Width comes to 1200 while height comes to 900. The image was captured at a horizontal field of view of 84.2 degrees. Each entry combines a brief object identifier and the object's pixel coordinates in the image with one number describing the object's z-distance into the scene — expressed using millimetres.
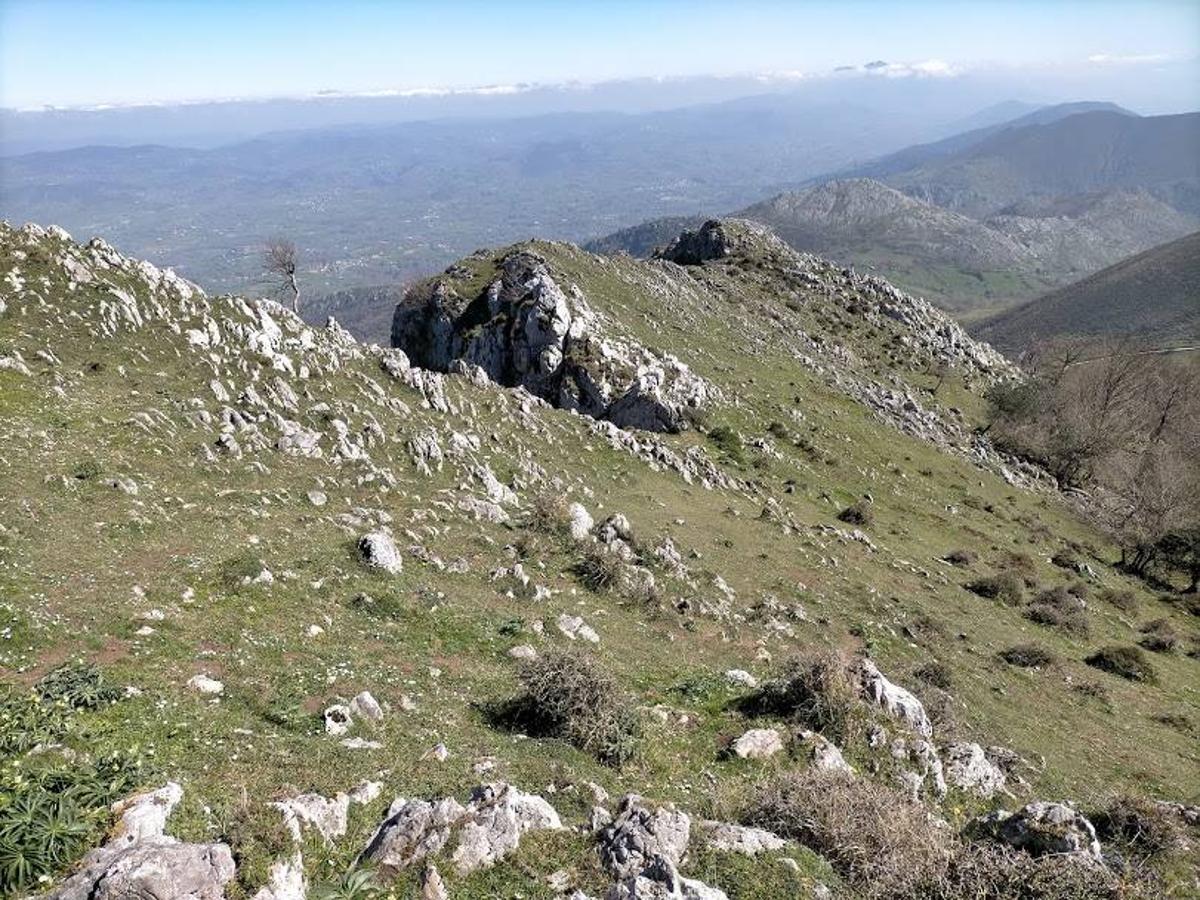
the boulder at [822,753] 15585
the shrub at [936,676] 24156
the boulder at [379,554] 22047
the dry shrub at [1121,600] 43031
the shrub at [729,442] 51531
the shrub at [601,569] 26109
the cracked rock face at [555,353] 54438
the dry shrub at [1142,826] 14062
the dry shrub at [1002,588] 37812
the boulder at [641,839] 10500
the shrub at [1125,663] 31531
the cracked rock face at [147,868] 8148
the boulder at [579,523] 28969
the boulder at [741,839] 11375
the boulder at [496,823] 10391
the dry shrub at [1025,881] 10414
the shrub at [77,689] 12461
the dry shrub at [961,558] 42406
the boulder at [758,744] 16062
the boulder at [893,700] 17734
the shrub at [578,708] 15375
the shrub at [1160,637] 36969
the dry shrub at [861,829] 10883
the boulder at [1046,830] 11812
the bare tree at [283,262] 54812
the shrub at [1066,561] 48156
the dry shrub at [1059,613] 35844
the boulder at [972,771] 16719
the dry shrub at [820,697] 17125
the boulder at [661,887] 9461
